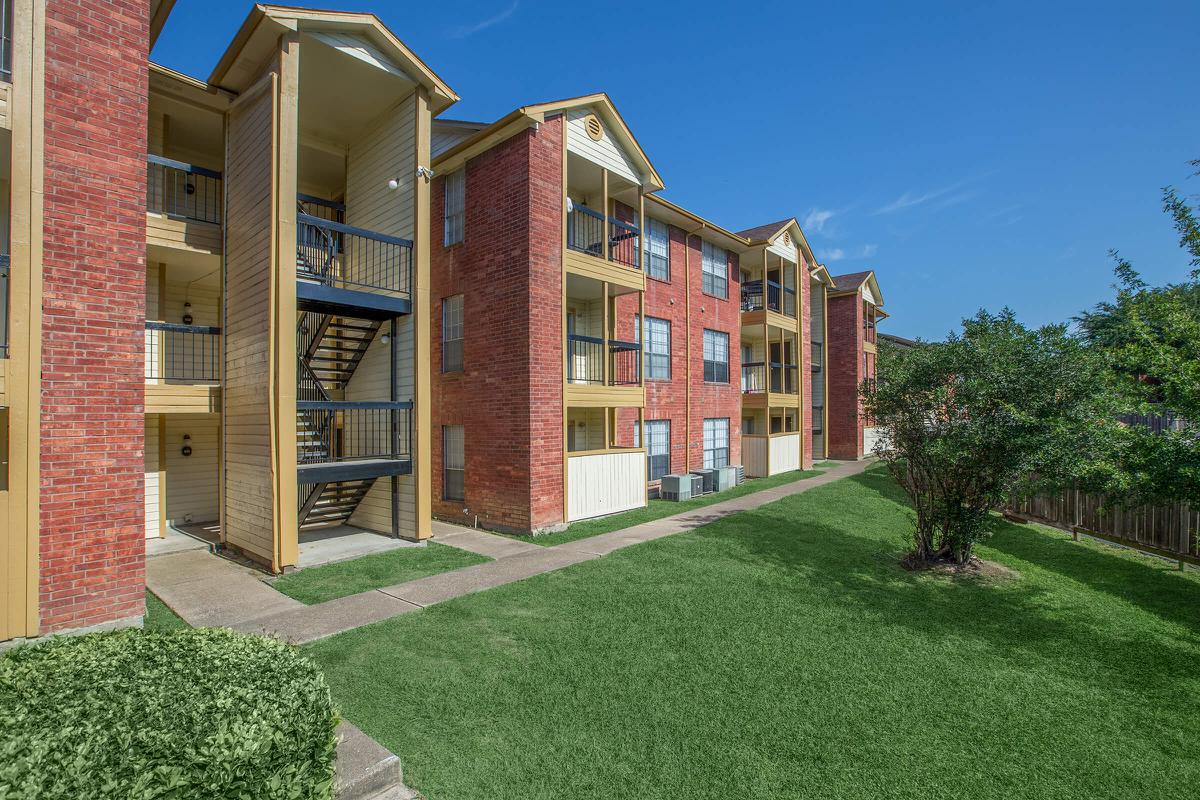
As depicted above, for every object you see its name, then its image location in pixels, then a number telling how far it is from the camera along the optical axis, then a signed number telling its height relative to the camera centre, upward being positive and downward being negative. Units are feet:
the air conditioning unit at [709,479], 56.03 -7.43
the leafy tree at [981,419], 23.72 -0.64
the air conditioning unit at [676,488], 50.98 -7.63
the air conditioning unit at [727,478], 57.31 -7.70
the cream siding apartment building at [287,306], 19.16 +5.44
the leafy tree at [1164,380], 20.84 +0.99
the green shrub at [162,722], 7.78 -4.91
